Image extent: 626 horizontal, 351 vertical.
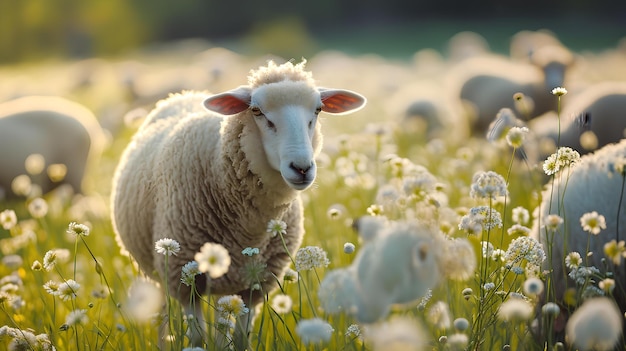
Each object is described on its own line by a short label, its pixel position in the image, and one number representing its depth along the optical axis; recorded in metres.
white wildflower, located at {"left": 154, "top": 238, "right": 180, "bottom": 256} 4.57
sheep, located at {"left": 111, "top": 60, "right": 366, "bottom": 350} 5.94
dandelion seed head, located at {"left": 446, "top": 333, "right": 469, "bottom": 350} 3.49
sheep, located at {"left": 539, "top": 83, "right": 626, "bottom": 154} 10.39
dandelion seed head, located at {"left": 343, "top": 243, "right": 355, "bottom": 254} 5.11
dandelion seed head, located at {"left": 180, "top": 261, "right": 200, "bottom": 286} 4.68
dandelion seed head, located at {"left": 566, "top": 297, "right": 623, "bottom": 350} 2.72
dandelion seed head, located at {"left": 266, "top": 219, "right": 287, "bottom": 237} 4.91
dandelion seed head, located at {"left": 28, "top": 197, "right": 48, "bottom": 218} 7.30
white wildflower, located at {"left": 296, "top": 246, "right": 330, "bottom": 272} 4.68
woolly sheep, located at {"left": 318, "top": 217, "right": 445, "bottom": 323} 3.11
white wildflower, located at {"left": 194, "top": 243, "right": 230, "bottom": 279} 3.83
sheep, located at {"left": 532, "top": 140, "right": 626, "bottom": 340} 5.66
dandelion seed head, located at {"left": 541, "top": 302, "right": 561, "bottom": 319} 4.26
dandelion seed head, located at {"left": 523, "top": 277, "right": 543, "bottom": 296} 3.84
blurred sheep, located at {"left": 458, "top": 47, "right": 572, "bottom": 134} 17.10
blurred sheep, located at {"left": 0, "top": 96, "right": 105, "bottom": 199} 13.25
